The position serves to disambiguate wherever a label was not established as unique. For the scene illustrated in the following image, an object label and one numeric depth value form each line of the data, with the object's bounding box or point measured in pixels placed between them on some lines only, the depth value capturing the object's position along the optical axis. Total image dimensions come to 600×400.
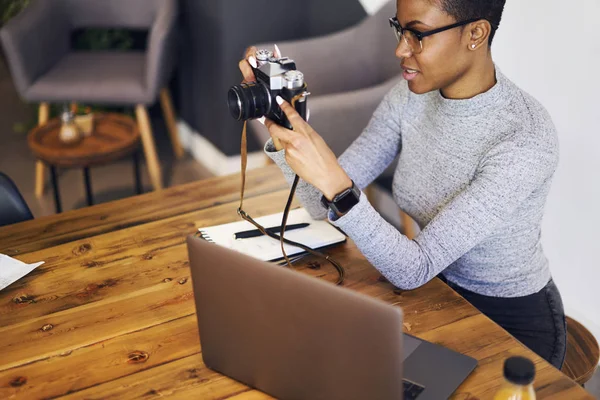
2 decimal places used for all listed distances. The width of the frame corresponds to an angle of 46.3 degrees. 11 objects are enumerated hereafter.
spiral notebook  1.32
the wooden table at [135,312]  1.02
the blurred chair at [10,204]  1.51
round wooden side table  2.55
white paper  1.26
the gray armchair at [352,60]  2.64
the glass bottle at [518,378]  0.81
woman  1.20
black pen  1.36
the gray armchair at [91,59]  2.97
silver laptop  0.83
